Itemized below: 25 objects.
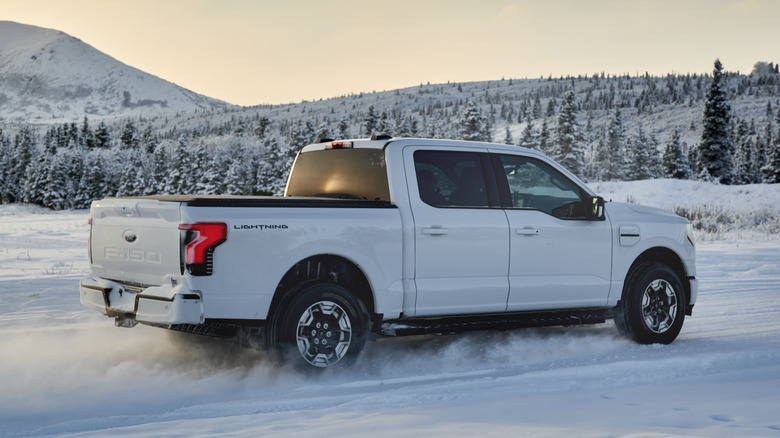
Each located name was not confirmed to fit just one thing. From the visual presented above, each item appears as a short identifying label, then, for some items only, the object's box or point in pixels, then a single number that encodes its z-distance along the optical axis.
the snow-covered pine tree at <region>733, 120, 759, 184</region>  83.75
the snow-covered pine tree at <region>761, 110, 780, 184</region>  66.50
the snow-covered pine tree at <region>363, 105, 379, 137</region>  63.78
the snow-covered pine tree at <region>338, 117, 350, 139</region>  68.46
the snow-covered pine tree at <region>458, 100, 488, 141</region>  54.56
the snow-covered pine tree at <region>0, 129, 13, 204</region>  95.19
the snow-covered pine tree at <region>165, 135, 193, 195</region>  81.19
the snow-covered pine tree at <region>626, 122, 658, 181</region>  73.38
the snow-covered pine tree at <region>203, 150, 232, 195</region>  75.25
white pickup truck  5.32
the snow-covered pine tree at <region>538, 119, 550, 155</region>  58.53
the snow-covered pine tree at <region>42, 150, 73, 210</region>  83.44
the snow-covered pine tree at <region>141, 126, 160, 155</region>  112.50
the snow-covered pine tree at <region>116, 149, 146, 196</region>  87.75
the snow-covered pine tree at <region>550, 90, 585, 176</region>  53.09
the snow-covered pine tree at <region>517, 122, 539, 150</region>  60.80
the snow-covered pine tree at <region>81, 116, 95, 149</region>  127.44
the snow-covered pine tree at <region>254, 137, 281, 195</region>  77.14
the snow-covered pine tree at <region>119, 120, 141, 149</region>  125.12
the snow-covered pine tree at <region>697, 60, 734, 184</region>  52.53
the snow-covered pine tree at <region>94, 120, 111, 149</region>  125.94
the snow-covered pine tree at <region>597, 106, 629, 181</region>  69.81
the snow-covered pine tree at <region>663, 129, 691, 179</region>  73.12
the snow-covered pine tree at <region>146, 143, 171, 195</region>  88.38
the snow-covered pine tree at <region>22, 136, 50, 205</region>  85.31
